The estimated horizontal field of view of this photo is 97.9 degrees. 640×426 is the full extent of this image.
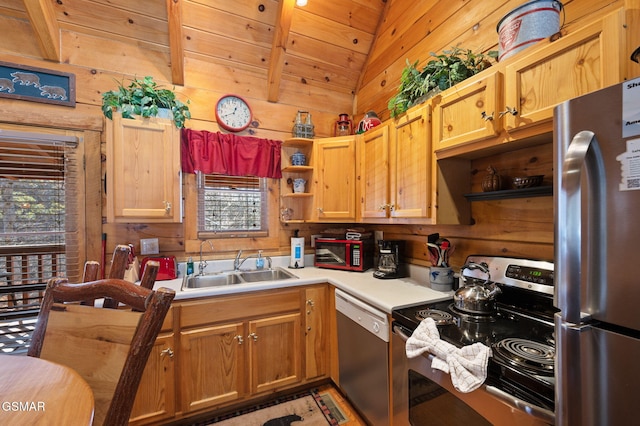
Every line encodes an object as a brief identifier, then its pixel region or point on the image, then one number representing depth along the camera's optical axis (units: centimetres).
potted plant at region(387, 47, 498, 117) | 151
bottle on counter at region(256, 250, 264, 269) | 250
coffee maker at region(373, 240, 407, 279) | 214
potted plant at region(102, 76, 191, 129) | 190
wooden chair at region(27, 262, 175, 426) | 80
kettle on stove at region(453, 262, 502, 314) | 135
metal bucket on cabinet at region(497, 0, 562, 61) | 115
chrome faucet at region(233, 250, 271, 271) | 244
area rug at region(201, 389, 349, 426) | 183
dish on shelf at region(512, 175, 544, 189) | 133
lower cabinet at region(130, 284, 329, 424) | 172
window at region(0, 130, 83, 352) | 184
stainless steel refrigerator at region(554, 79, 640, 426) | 59
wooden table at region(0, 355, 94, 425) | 62
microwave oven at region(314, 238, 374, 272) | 237
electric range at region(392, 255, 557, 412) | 86
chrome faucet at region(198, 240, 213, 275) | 231
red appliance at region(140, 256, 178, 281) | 210
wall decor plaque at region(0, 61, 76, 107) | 189
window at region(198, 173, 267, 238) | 244
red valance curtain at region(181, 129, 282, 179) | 234
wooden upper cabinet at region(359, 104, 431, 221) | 168
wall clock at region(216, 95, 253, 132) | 246
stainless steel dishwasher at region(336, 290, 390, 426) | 155
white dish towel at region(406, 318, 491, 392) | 96
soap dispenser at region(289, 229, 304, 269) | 256
